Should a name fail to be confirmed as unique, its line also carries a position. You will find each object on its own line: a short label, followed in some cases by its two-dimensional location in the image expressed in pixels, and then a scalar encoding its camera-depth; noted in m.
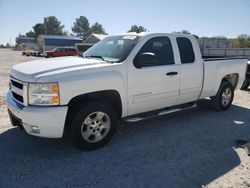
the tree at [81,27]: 96.19
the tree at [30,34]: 88.34
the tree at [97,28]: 97.00
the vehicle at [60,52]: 23.91
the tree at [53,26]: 90.28
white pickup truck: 2.74
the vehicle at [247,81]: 7.07
